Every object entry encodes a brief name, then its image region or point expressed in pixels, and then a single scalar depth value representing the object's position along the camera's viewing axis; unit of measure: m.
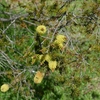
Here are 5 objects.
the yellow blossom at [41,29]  2.25
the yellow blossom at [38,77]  2.35
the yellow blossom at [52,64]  2.33
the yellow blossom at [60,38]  2.25
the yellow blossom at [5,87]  2.63
